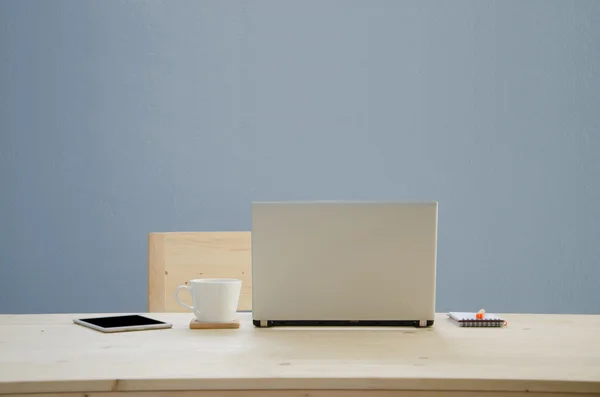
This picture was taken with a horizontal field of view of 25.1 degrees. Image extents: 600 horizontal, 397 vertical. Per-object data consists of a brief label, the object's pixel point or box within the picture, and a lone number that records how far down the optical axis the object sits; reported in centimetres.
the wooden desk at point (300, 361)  215
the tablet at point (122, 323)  254
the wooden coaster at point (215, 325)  258
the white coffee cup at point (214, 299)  260
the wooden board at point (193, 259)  312
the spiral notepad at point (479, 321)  264
